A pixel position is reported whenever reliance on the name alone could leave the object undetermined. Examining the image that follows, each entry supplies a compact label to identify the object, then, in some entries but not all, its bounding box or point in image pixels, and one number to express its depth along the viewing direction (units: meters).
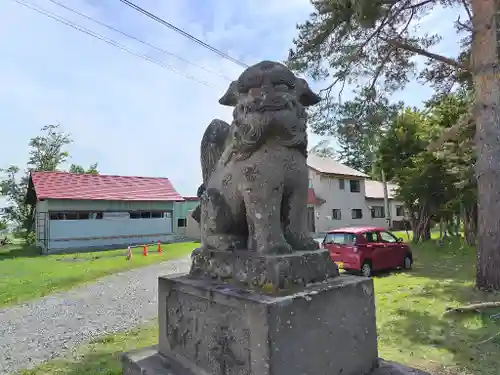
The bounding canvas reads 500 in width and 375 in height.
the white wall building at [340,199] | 23.08
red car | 8.68
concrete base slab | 2.27
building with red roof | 16.89
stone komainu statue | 2.16
